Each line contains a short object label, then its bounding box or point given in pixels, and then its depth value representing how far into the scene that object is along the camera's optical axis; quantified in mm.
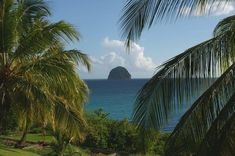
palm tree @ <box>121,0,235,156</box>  7020
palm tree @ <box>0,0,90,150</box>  12977
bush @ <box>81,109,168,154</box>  24000
